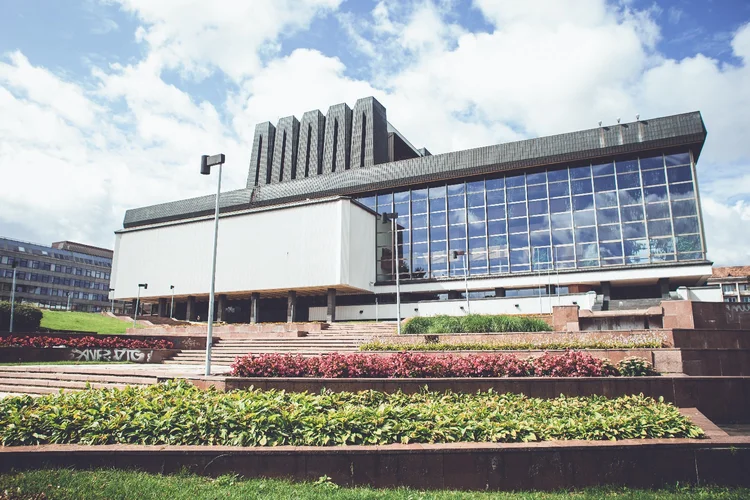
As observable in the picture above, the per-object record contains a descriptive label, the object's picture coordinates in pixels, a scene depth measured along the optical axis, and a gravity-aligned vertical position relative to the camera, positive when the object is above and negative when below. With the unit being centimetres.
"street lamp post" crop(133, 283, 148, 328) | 4622 +441
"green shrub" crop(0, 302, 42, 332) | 2838 +94
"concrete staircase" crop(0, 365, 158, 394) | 1370 -131
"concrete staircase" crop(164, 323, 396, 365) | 2283 -57
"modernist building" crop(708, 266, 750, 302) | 7731 +785
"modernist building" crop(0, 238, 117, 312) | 9688 +1242
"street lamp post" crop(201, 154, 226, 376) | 1502 +516
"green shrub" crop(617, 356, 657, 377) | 1133 -80
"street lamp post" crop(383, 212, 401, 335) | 2436 +589
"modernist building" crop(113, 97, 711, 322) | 3706 +829
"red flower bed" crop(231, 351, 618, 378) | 1111 -76
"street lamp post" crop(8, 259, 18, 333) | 2770 +132
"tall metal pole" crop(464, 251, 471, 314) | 4186 +566
